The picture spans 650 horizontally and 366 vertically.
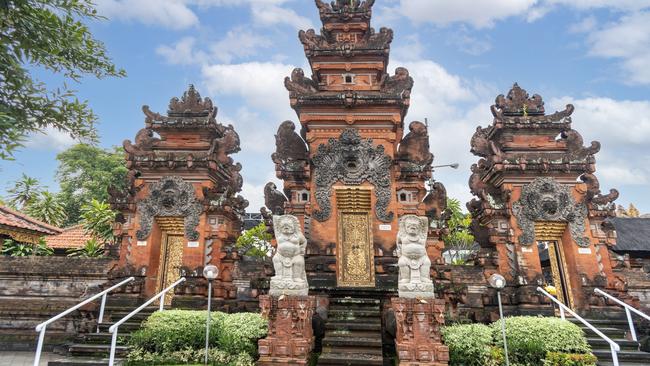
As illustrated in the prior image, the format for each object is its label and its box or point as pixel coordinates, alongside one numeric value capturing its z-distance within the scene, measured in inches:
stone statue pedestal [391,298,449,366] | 273.9
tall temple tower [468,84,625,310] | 413.4
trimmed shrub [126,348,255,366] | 291.0
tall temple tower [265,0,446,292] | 422.0
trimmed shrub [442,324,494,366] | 292.7
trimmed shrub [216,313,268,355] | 298.4
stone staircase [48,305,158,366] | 298.8
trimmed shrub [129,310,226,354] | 309.9
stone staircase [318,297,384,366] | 276.8
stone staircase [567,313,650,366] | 311.7
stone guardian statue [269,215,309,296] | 301.6
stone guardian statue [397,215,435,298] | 289.6
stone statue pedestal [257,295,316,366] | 280.2
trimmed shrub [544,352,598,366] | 280.8
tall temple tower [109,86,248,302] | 430.9
